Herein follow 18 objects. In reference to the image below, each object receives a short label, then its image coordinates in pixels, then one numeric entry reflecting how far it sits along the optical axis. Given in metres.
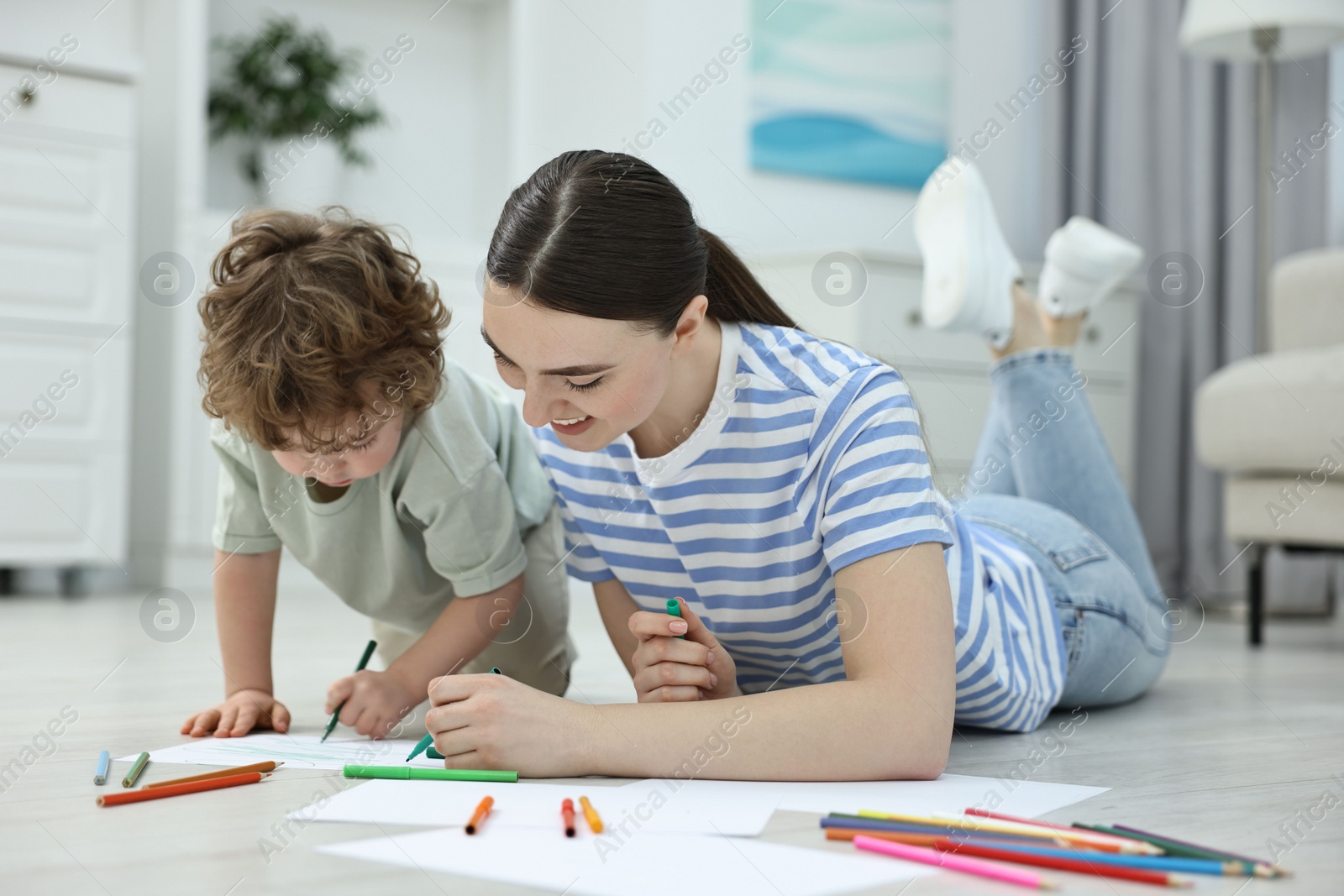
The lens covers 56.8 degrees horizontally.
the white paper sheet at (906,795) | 0.83
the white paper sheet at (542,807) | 0.77
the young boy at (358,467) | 1.04
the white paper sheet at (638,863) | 0.66
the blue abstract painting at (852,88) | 3.26
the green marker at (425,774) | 0.88
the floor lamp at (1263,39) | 2.76
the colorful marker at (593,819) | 0.75
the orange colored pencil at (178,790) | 0.85
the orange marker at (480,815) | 0.75
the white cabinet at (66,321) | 2.67
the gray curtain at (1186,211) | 3.04
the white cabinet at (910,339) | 2.68
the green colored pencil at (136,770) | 0.90
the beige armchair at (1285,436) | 2.13
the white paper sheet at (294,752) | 0.98
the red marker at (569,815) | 0.75
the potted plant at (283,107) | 3.11
